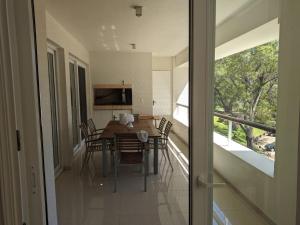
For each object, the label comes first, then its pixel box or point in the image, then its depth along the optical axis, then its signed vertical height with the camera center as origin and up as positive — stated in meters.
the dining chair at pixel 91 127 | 4.94 -0.73
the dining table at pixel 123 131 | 3.64 -0.66
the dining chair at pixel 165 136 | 4.13 -0.80
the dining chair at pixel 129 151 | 3.37 -0.88
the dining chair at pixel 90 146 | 4.08 -0.95
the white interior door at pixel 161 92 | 7.70 +0.02
